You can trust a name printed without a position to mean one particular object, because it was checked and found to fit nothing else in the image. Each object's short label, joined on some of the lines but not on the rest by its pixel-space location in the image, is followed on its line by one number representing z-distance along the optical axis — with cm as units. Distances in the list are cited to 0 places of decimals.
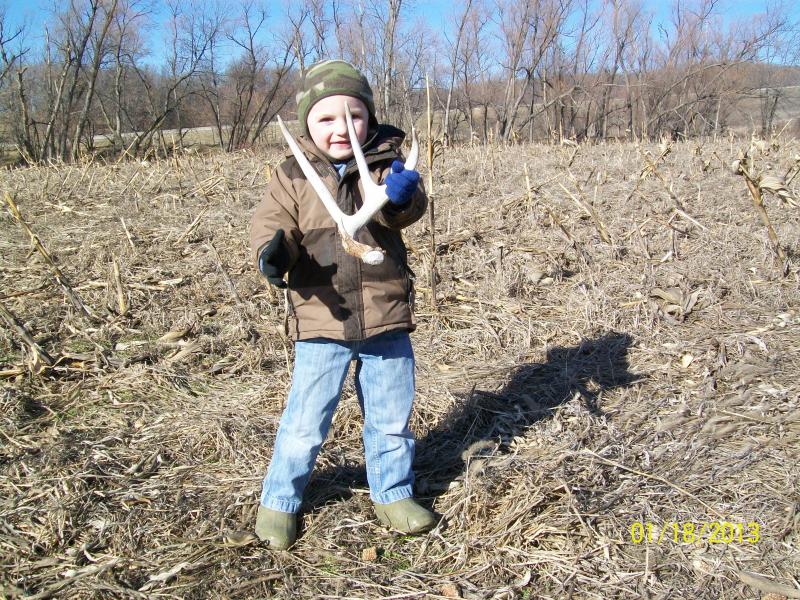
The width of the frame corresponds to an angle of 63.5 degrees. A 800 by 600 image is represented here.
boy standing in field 198
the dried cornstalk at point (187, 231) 538
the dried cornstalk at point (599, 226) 488
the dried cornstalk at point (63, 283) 377
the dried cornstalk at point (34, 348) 334
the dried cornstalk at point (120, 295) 410
